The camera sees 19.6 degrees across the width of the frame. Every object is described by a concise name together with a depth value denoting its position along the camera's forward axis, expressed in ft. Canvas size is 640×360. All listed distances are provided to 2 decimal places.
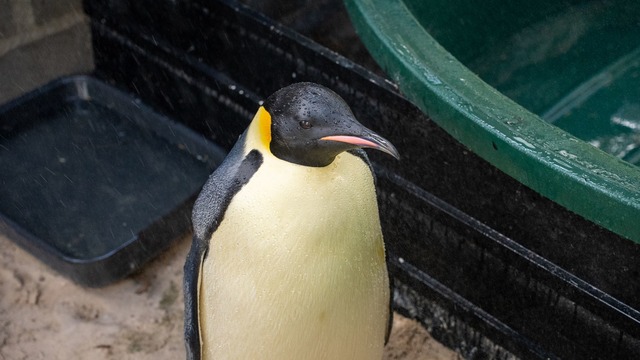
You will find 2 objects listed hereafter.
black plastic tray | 11.36
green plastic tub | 7.87
